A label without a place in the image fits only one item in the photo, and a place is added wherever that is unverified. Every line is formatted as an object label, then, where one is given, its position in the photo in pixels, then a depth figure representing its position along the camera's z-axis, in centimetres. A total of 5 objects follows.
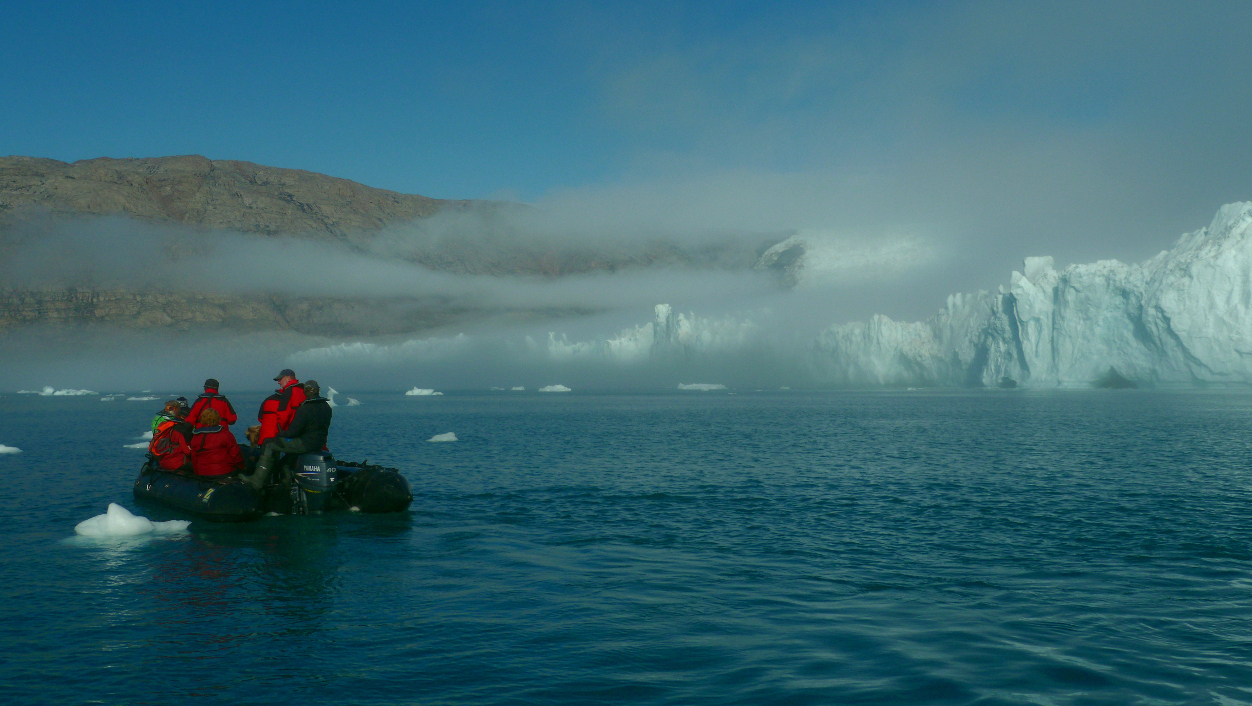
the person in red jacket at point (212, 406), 1800
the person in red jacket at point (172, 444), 1884
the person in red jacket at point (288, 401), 1675
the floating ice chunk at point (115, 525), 1555
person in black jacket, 1669
